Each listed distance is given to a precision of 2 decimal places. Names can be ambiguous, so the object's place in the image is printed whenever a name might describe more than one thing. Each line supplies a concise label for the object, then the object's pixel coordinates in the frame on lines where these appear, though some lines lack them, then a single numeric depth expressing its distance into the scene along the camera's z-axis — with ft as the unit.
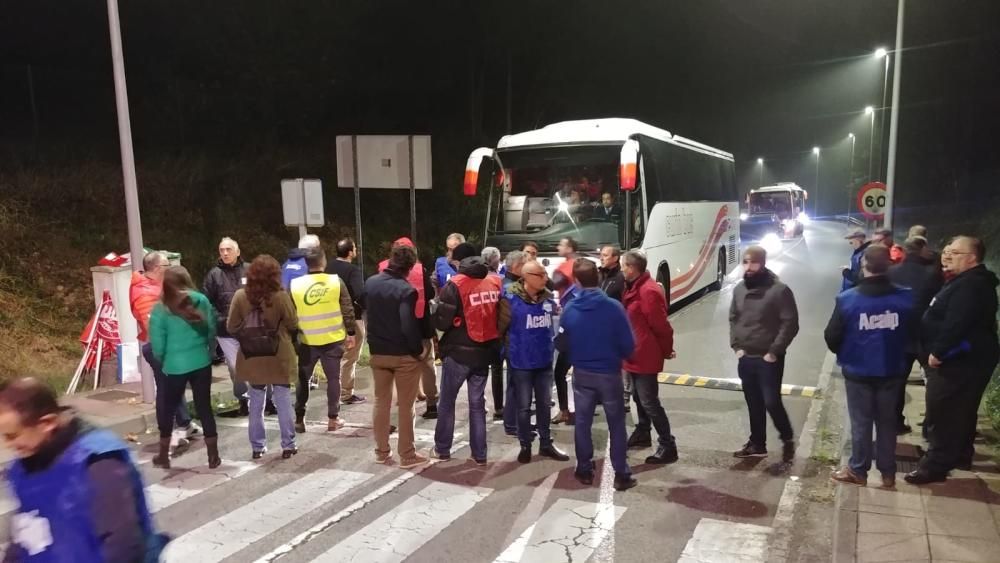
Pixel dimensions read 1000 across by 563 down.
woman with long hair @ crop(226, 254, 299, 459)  19.54
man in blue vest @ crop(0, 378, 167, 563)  7.56
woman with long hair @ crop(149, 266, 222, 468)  18.60
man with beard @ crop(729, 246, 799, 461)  19.13
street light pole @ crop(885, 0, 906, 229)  46.17
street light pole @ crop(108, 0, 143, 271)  24.75
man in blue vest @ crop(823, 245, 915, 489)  16.52
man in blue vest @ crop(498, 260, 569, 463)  19.36
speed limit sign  44.65
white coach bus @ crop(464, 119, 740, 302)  37.06
